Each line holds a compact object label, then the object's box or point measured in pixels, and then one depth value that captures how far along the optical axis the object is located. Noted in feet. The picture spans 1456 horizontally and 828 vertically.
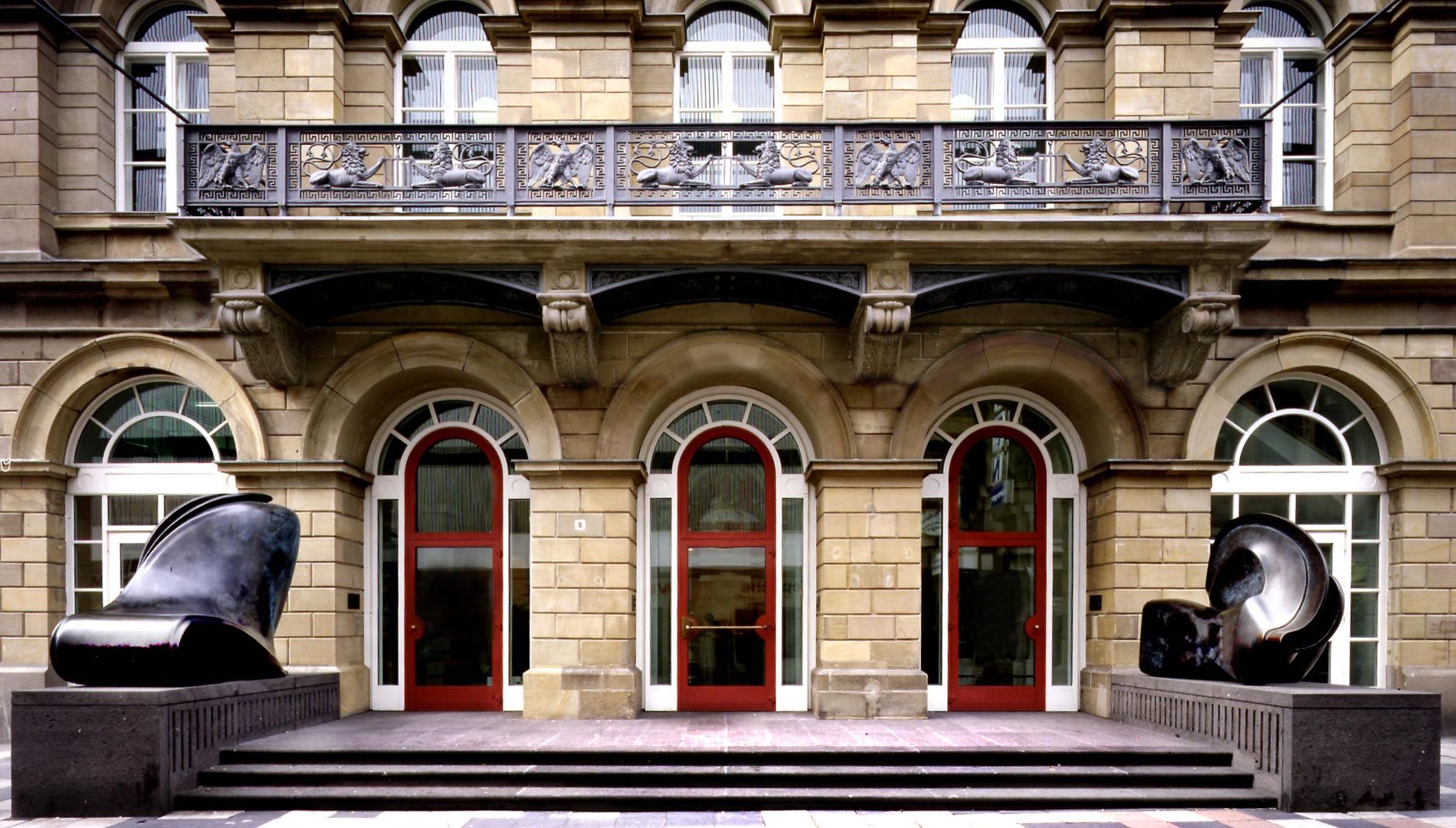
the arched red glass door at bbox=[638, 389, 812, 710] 38.68
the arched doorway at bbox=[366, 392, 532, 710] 39.29
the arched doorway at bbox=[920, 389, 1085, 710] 39.06
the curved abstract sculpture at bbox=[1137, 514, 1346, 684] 29.09
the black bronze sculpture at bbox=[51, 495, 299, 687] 26.73
